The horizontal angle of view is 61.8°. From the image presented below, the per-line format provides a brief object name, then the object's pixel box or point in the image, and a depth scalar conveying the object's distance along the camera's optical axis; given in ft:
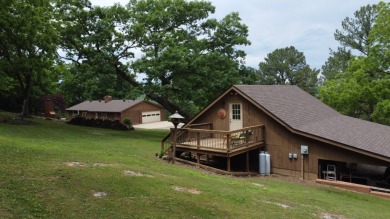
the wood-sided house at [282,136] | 51.83
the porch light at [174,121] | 51.93
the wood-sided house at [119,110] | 169.07
